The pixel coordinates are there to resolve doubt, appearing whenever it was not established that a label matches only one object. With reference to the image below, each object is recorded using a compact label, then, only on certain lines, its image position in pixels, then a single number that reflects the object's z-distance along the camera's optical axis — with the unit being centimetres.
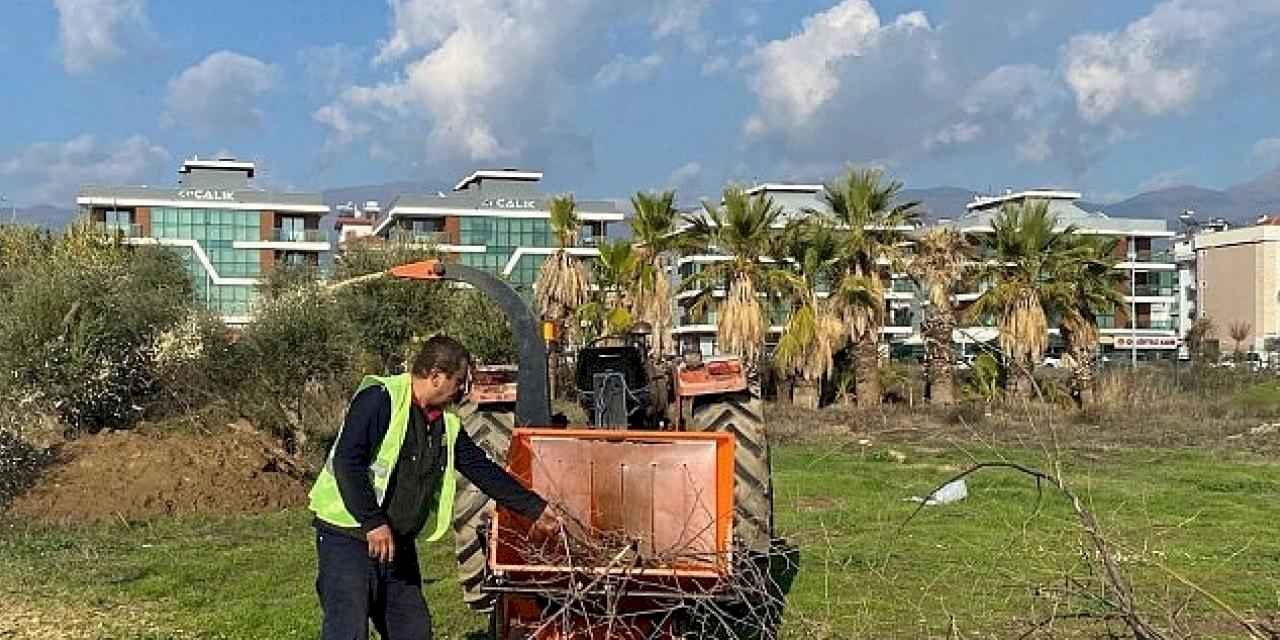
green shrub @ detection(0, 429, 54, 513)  1486
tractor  682
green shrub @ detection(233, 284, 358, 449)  1975
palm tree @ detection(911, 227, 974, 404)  3531
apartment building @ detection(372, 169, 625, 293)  7638
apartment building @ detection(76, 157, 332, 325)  7044
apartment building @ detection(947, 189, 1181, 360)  8000
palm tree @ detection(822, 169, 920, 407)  3491
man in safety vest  614
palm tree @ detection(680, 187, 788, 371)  3412
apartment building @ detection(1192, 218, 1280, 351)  8444
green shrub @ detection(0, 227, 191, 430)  1875
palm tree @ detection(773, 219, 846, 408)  3434
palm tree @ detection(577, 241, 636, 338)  3434
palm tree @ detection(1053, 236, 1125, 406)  3544
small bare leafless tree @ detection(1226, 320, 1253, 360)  6894
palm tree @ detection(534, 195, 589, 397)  3528
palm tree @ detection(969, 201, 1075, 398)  3512
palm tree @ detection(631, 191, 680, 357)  3478
